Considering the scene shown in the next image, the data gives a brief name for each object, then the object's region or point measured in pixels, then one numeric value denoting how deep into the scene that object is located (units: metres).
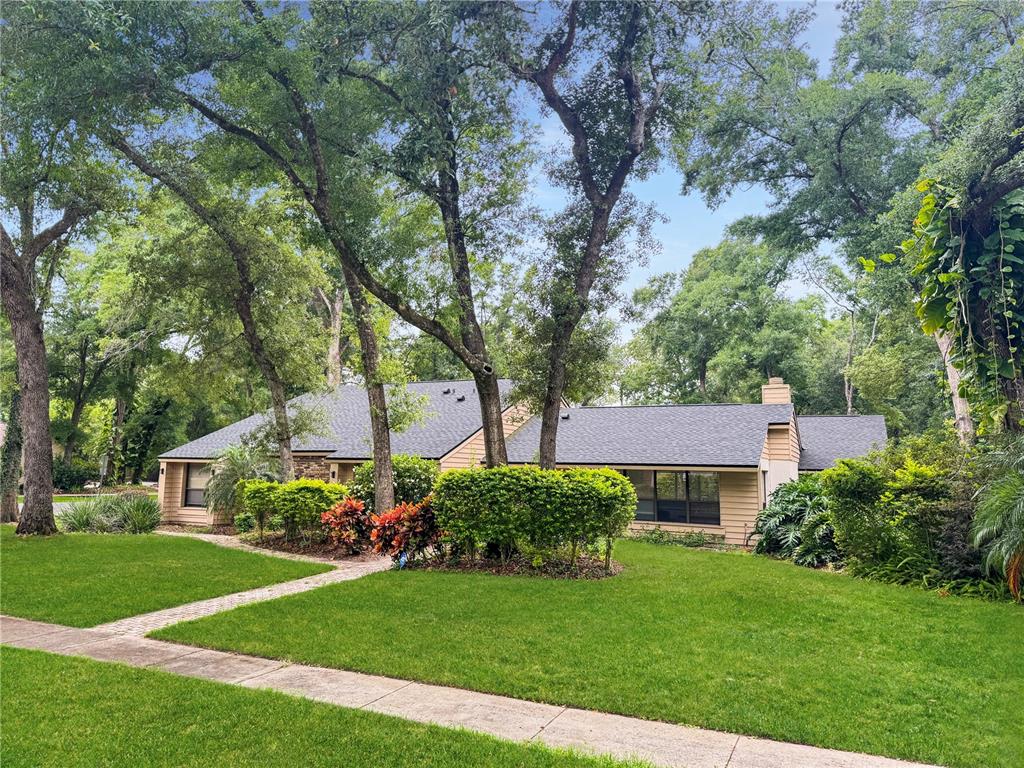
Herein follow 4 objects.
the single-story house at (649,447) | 15.75
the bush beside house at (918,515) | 7.75
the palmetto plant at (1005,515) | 6.66
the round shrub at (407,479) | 14.07
